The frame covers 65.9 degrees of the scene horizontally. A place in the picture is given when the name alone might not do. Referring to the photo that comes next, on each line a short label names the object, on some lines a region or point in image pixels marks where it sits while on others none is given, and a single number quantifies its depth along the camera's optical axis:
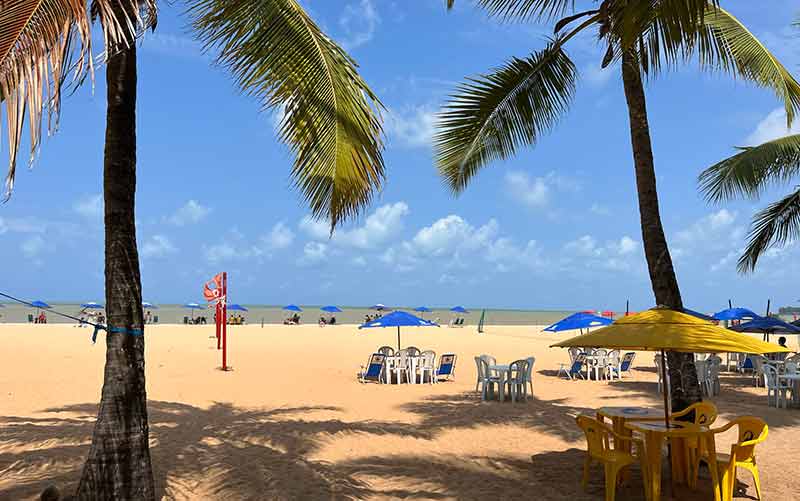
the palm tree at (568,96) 6.67
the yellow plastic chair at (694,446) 5.66
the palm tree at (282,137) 4.73
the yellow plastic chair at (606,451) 5.16
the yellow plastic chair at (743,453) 5.02
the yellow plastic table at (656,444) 5.01
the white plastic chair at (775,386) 10.65
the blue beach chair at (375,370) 13.83
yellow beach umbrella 4.73
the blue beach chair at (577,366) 14.73
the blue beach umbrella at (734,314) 17.30
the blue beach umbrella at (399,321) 14.64
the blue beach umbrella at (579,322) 17.09
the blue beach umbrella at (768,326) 14.74
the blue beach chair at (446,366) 14.22
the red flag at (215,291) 16.59
